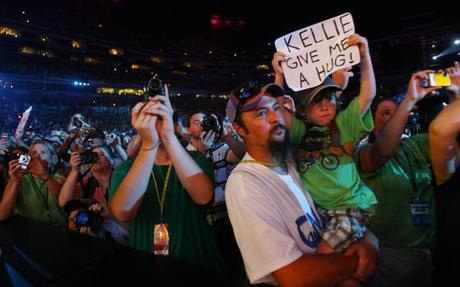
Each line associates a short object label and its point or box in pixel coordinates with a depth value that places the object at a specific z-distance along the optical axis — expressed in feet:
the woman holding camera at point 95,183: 8.16
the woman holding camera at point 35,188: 9.40
